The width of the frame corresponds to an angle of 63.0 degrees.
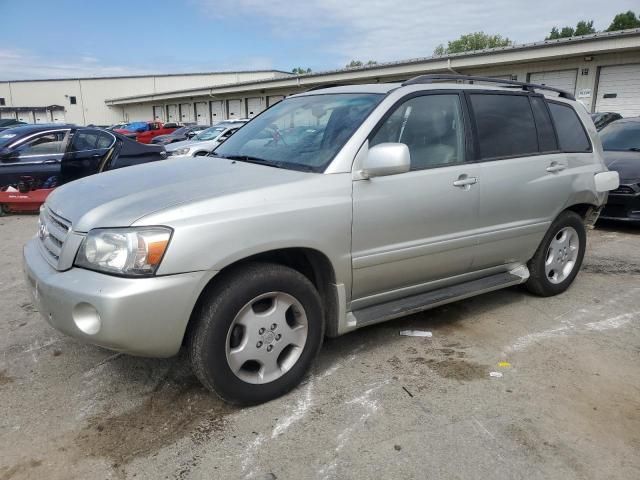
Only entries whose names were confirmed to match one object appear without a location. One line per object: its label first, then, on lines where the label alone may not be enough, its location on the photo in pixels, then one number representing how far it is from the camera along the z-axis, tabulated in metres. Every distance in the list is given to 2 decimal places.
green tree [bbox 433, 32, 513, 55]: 72.06
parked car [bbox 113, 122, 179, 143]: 30.98
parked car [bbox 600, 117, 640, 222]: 7.09
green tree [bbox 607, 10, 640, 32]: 57.82
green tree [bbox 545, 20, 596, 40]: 69.31
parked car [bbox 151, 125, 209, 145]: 23.84
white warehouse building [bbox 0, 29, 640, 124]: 16.80
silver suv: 2.52
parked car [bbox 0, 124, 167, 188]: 8.59
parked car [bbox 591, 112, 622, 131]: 13.27
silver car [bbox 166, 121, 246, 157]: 12.49
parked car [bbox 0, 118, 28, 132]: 34.59
